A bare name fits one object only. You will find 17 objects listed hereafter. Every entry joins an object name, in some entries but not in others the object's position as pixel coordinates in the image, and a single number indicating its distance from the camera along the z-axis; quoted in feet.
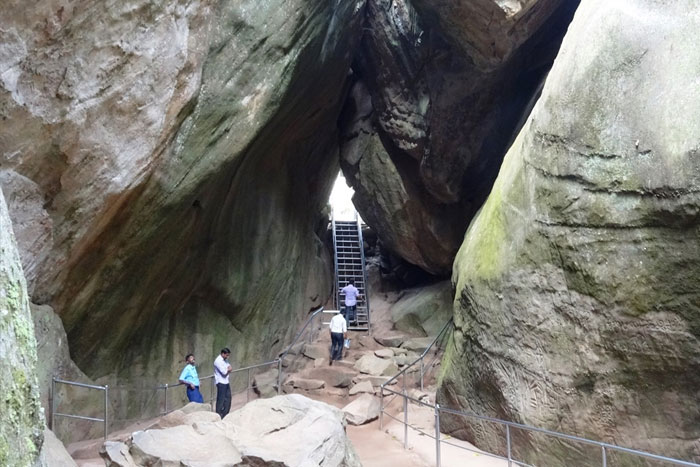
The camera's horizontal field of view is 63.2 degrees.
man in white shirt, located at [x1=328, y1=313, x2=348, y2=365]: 44.93
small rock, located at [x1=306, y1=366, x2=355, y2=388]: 42.22
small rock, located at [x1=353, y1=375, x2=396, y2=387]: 41.08
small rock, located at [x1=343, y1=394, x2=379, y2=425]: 35.09
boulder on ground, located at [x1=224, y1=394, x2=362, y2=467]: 21.13
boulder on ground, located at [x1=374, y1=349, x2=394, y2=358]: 45.85
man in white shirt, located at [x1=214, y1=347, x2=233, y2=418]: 29.37
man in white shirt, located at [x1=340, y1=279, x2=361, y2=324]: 53.16
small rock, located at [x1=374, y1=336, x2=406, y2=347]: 50.21
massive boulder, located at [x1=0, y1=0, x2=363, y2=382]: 23.16
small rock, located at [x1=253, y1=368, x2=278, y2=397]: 42.60
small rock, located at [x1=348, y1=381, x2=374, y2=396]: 39.78
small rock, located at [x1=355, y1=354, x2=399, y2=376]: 42.80
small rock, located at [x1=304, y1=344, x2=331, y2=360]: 47.15
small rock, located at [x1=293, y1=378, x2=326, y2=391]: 41.81
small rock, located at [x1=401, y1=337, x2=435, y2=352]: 47.57
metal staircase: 57.61
